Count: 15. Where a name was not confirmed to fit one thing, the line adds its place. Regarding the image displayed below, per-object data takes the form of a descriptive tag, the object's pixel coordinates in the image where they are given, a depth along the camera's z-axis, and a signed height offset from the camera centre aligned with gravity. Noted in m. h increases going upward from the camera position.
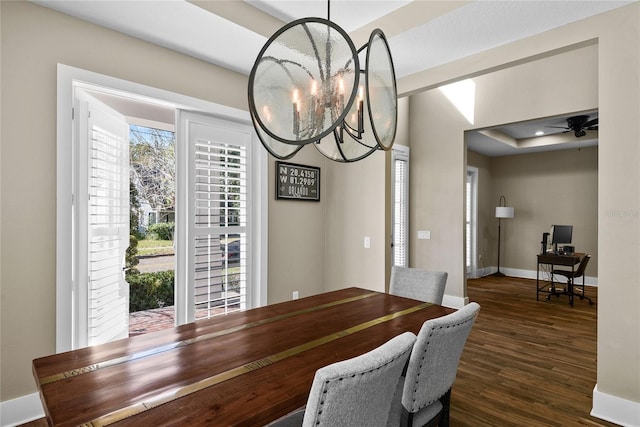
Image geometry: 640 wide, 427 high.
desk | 5.08 -0.71
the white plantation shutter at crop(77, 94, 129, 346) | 2.30 -0.11
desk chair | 5.07 -0.91
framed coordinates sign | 3.52 +0.35
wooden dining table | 1.00 -0.60
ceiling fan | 4.70 +1.31
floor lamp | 6.90 +0.05
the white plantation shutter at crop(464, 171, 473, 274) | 7.02 -0.01
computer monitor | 6.04 -0.34
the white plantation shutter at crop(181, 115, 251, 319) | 2.91 -0.03
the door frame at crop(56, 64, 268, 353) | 2.17 +0.12
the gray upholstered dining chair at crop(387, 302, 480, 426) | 1.30 -0.63
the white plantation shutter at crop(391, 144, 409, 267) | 5.03 +0.13
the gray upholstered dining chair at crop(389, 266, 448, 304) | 2.55 -0.55
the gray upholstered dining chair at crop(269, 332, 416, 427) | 0.89 -0.49
